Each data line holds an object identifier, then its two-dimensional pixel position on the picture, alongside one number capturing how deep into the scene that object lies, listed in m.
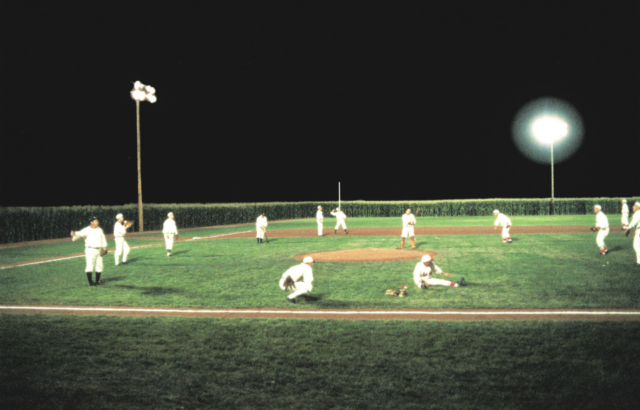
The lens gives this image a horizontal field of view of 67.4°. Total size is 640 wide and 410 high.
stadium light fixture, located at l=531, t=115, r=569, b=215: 55.19
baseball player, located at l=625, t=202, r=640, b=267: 15.38
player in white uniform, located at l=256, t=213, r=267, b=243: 26.73
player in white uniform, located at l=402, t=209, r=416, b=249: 21.53
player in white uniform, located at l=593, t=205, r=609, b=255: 18.27
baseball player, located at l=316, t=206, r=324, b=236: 30.49
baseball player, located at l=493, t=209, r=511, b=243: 23.84
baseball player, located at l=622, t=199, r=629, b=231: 27.23
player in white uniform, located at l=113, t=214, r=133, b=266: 17.87
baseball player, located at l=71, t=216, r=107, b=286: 13.91
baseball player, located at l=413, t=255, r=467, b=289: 12.87
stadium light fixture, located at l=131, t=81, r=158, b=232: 35.88
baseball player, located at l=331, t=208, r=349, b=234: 31.90
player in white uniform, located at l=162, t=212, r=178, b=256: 20.52
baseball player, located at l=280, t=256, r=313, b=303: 11.35
